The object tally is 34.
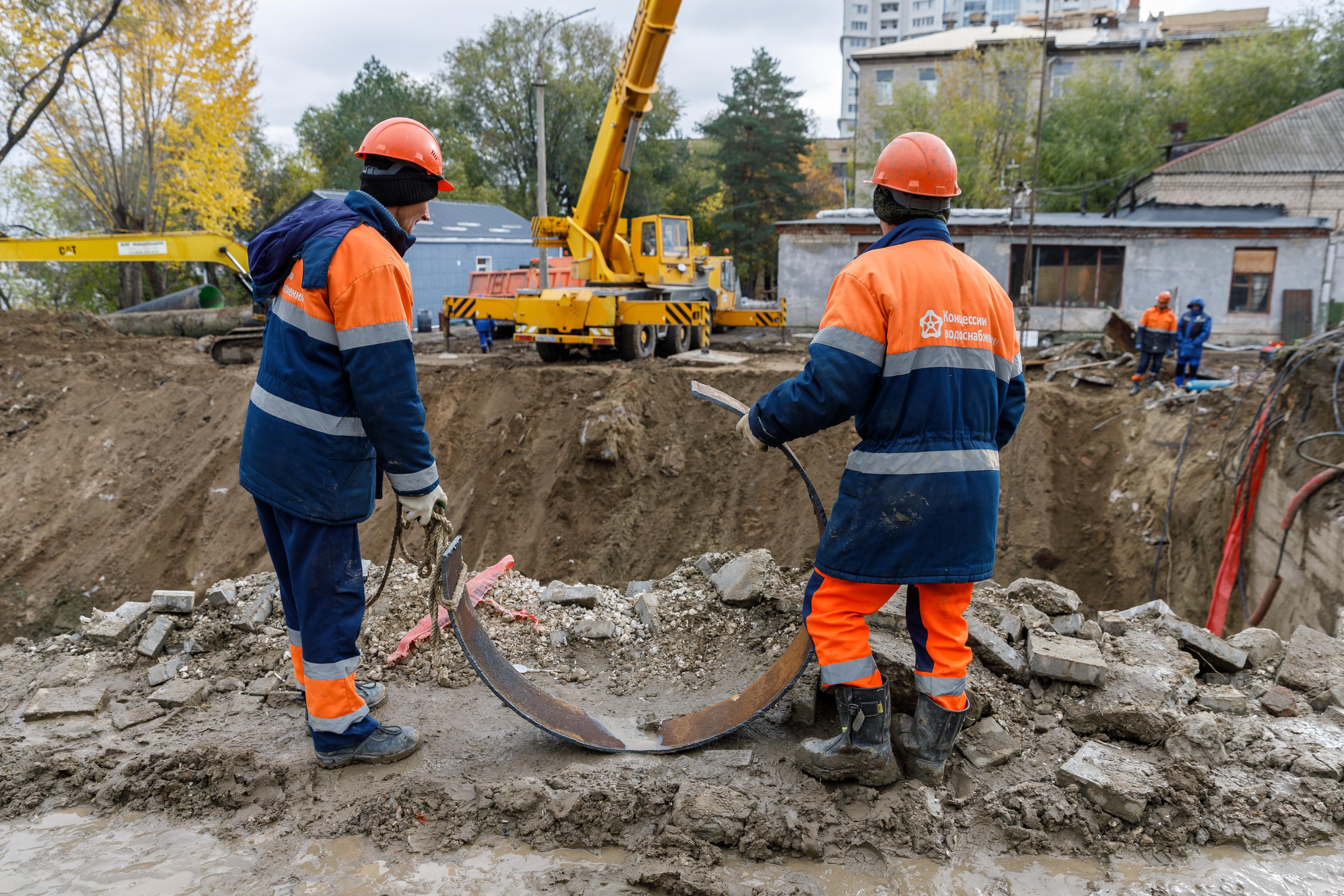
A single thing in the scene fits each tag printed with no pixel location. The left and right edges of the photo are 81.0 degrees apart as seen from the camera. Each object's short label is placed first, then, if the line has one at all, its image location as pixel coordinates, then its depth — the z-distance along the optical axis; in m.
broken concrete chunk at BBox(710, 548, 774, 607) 3.79
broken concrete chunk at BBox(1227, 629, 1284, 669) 3.25
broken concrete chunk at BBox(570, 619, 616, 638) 3.73
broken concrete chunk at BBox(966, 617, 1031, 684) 3.01
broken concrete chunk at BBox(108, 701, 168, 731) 3.05
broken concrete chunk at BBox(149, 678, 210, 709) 3.17
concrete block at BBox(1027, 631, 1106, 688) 2.92
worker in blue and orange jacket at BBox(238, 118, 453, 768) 2.48
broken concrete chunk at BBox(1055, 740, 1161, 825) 2.33
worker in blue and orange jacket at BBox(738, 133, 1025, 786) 2.31
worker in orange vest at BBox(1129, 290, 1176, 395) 10.04
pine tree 33.31
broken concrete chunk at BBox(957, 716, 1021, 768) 2.61
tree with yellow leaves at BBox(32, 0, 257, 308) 16.83
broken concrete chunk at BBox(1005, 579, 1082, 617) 3.55
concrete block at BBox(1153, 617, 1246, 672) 3.18
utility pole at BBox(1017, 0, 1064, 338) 6.92
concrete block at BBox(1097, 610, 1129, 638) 3.49
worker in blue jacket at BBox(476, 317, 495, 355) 13.88
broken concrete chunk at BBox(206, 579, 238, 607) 3.87
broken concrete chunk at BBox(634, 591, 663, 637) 3.78
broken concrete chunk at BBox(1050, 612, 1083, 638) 3.35
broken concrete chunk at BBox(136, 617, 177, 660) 3.53
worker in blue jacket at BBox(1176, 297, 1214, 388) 9.77
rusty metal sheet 2.79
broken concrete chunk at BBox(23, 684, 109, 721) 3.10
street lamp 13.34
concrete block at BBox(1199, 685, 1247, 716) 2.85
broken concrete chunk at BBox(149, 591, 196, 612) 3.80
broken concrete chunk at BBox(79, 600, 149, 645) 3.67
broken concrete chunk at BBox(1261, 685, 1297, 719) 2.81
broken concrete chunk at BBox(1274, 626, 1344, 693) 2.96
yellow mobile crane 10.73
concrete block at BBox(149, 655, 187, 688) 3.36
